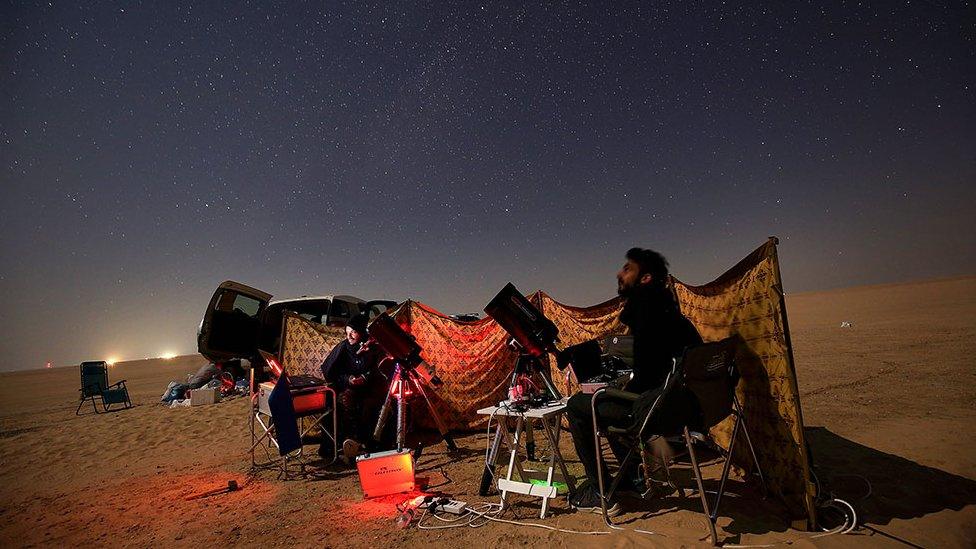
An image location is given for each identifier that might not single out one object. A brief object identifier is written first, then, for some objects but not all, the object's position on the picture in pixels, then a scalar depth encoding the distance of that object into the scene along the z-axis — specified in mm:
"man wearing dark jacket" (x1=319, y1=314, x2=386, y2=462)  5934
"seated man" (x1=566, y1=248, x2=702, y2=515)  3172
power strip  3658
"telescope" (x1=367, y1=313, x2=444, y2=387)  5320
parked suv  7406
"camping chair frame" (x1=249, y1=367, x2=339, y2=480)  5562
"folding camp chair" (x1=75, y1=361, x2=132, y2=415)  12461
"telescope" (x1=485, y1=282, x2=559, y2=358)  4301
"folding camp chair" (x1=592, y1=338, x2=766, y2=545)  2793
